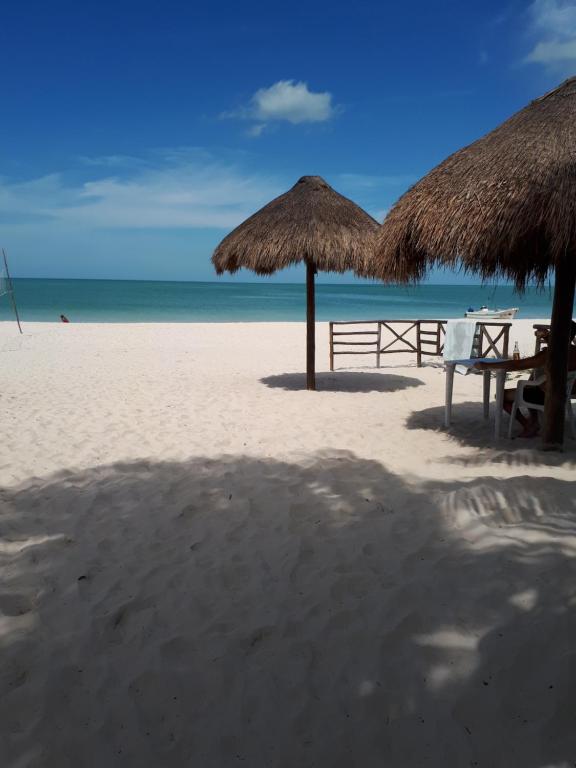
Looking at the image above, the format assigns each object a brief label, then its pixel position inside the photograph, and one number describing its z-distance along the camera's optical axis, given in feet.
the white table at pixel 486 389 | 16.96
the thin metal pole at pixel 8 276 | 45.41
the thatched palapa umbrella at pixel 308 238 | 24.48
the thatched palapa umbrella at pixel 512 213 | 12.87
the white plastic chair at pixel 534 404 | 16.31
